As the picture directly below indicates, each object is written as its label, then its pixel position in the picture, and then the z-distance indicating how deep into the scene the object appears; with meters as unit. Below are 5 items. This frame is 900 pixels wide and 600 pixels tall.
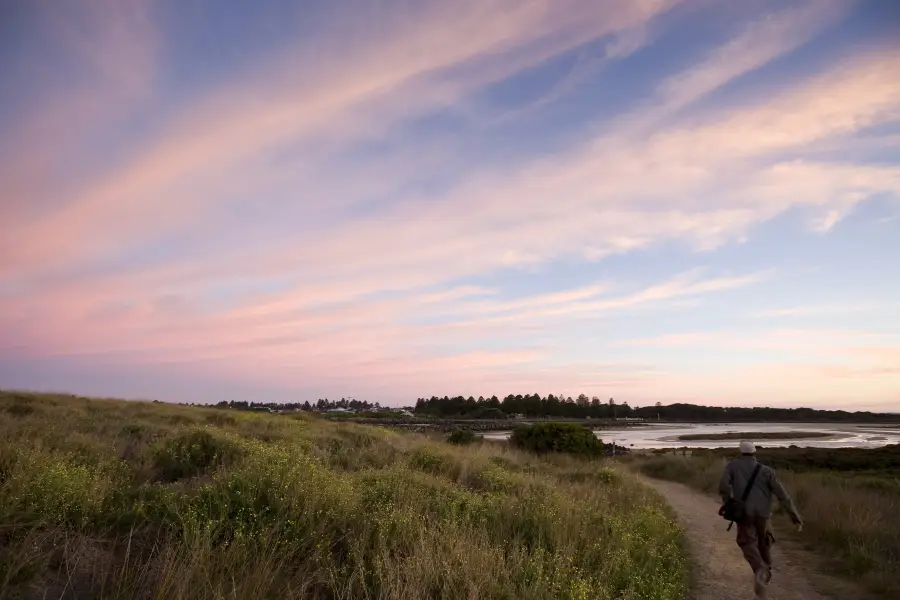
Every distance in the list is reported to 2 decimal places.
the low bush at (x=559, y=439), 34.52
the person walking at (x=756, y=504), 9.58
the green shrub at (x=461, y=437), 35.03
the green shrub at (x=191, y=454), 10.80
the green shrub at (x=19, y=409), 19.04
